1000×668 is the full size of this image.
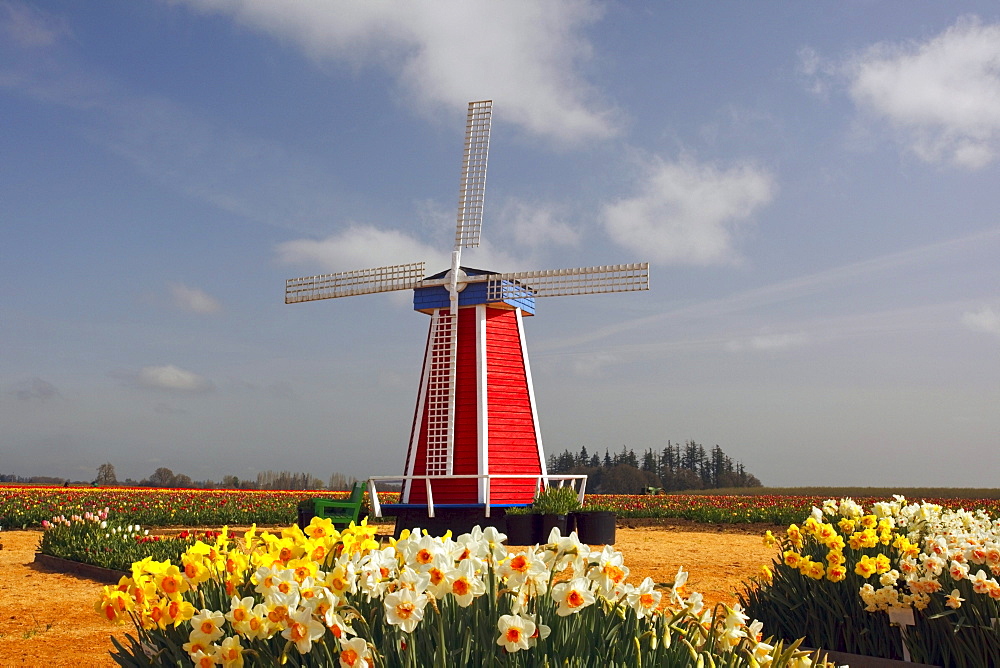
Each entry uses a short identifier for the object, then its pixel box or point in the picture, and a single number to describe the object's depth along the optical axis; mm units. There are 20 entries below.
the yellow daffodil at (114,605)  3033
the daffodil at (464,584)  2531
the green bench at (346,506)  14413
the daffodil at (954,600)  4672
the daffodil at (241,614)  2674
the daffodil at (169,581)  2975
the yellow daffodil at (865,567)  4941
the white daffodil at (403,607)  2432
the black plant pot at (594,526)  14266
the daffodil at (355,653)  2389
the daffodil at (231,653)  2717
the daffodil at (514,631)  2371
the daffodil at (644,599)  2832
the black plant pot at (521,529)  13891
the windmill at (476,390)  16531
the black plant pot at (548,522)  13961
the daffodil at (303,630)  2529
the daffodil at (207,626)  2787
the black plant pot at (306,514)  15281
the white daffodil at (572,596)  2527
